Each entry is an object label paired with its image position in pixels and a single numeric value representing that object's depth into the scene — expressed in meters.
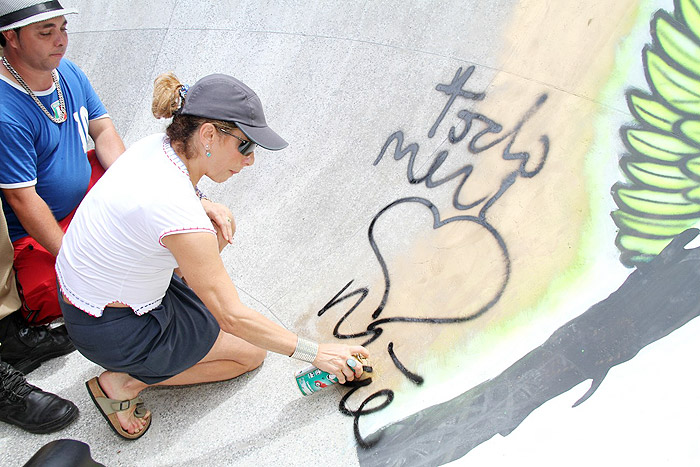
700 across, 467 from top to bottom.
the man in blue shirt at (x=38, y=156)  2.81
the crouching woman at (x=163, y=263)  2.09
